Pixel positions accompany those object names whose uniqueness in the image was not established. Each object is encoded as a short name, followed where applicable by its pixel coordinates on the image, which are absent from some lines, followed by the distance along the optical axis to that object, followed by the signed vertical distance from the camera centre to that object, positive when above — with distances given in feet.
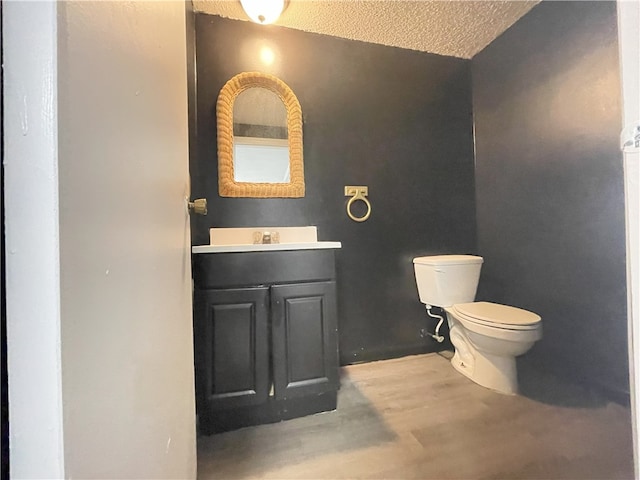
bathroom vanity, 3.83 -1.33
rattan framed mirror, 5.32 +1.91
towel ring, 6.07 +0.99
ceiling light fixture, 4.94 +4.25
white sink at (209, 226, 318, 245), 5.35 +0.17
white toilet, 4.59 -1.48
